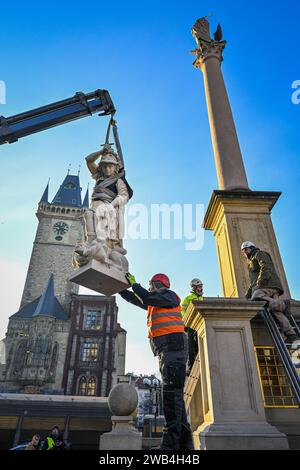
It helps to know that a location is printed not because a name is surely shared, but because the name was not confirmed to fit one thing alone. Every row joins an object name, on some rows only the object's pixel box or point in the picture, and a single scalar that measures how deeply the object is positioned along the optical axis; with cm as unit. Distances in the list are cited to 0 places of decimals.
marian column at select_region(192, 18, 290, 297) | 640
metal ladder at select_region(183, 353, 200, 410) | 462
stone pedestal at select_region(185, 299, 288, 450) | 322
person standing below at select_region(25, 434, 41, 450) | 884
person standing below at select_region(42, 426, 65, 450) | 847
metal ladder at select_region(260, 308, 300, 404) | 350
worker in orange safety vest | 336
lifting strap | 610
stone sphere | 433
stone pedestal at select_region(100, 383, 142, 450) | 377
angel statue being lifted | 416
